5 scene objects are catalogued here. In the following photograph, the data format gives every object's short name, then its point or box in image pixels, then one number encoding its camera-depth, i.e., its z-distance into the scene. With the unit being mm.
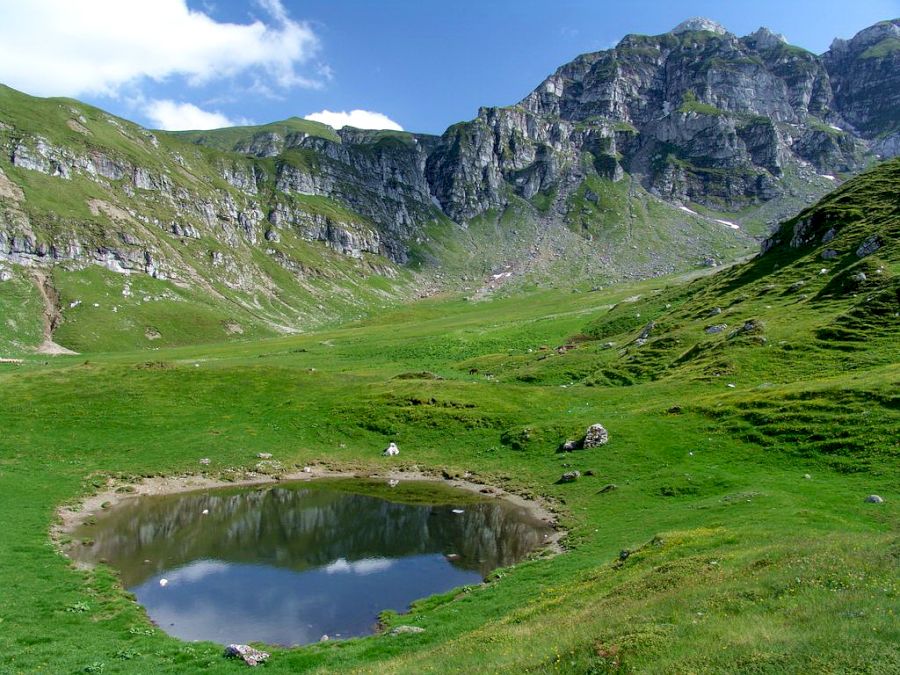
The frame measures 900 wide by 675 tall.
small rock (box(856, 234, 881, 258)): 88000
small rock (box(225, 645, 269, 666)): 23375
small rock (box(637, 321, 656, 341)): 96188
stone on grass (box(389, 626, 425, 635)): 24875
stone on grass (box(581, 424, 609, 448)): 53781
